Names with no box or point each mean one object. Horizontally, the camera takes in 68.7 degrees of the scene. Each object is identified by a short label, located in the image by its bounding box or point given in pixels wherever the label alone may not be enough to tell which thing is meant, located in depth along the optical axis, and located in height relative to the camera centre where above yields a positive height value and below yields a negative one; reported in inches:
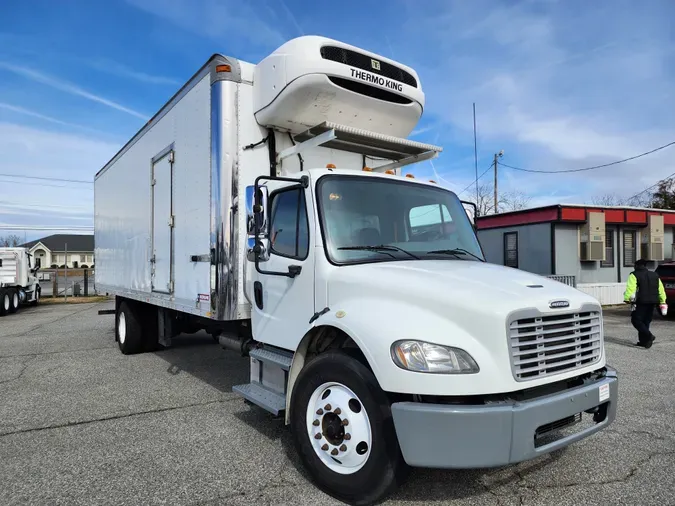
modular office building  689.0 +25.7
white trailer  734.4 -29.4
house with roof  3078.2 +56.5
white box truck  113.3 -8.2
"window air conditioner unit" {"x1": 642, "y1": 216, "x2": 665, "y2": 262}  757.9 +27.8
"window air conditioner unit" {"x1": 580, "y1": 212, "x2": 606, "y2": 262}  692.7 +28.5
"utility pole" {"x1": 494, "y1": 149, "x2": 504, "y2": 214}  1369.6 +286.8
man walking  373.4 -29.9
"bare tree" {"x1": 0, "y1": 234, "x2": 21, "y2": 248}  2746.1 +112.6
